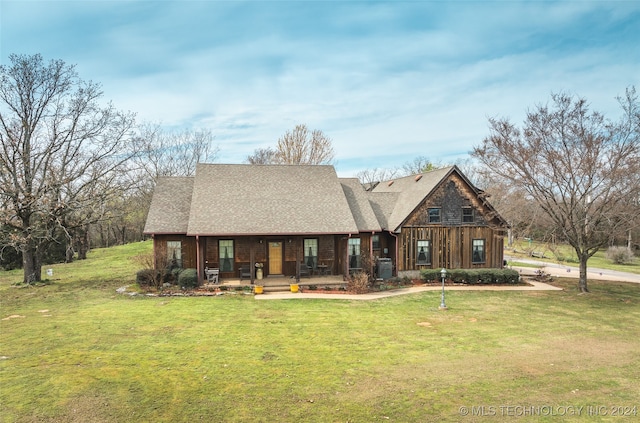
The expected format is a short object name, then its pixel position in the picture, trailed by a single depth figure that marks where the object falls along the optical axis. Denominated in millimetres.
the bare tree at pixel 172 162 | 46303
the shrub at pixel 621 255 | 36338
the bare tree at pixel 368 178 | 74294
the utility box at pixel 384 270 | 22891
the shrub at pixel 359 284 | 20250
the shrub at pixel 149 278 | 20394
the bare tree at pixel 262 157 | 61697
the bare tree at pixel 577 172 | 19078
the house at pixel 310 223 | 21438
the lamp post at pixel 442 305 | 17202
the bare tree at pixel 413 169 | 71519
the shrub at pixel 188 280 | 19984
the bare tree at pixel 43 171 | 20453
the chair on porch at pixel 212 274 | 20656
